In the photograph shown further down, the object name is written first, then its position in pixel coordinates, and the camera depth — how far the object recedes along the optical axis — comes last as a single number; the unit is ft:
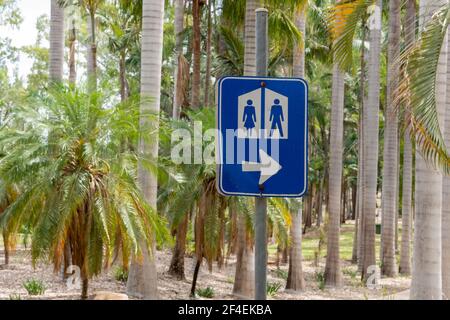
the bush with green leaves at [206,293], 55.62
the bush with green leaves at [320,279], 73.58
